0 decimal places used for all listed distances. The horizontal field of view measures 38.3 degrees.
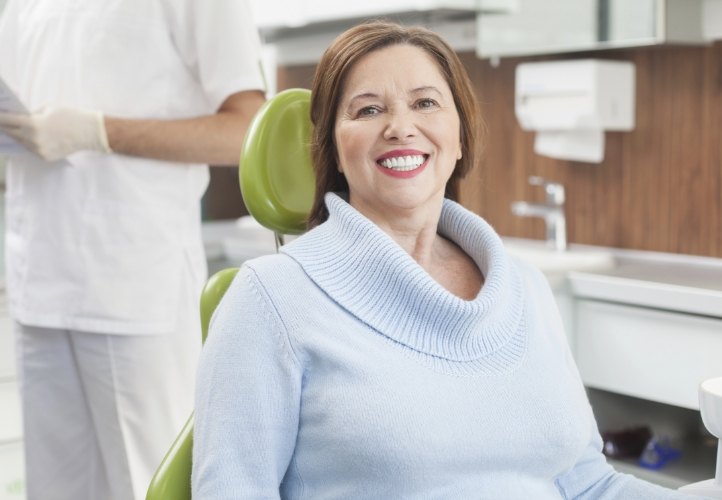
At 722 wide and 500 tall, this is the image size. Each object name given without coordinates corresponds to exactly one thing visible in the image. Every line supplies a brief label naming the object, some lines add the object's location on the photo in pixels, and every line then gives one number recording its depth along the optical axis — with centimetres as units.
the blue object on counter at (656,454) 261
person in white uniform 189
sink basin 273
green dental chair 144
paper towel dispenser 277
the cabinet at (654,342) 230
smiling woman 117
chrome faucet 303
